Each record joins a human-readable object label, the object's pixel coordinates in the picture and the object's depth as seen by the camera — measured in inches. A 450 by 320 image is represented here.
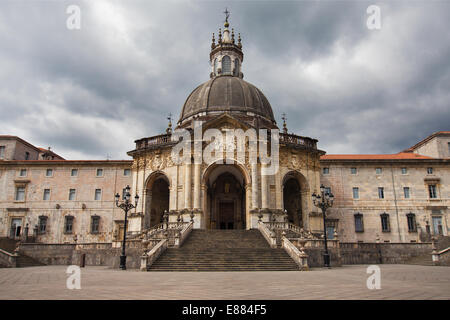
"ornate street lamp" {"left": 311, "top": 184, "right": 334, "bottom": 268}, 833.5
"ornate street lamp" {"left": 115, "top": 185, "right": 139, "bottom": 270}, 831.7
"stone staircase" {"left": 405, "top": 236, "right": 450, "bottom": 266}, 1024.2
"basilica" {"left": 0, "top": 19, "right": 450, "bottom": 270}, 1246.3
